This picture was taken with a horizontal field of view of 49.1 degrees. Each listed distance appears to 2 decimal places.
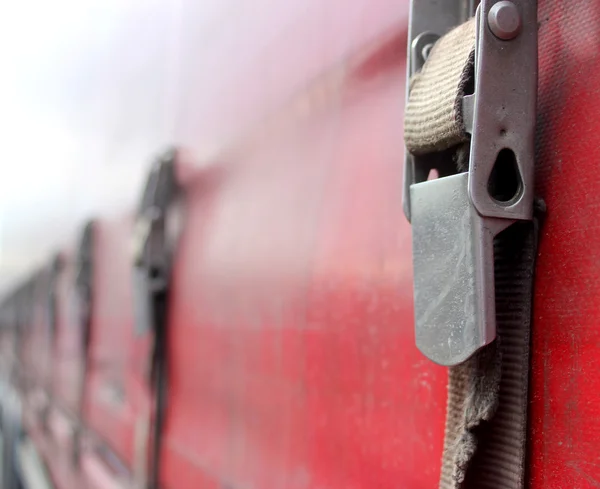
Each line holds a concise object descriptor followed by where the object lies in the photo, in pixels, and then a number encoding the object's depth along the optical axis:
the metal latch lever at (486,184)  0.42
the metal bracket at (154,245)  1.37
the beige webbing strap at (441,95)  0.45
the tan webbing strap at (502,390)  0.45
